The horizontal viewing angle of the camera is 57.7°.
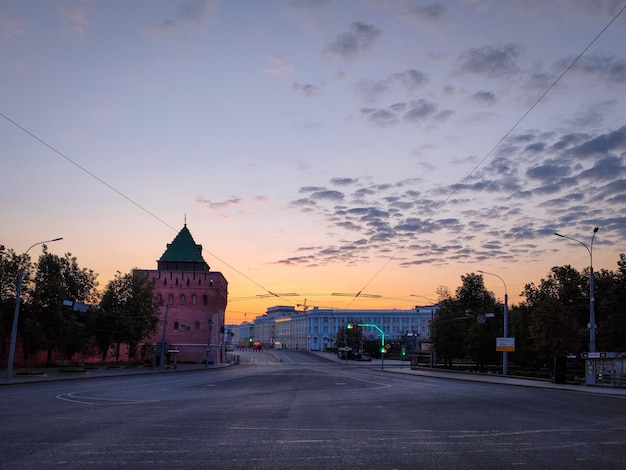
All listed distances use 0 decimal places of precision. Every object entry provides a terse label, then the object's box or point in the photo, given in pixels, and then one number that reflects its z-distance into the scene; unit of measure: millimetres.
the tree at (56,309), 59125
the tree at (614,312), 54500
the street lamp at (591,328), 39344
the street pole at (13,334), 39156
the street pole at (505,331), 55038
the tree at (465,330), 71000
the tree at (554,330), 49562
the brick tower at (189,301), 102875
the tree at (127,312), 76438
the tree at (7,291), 56453
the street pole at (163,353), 71812
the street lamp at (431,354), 77312
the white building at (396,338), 180262
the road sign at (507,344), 56853
